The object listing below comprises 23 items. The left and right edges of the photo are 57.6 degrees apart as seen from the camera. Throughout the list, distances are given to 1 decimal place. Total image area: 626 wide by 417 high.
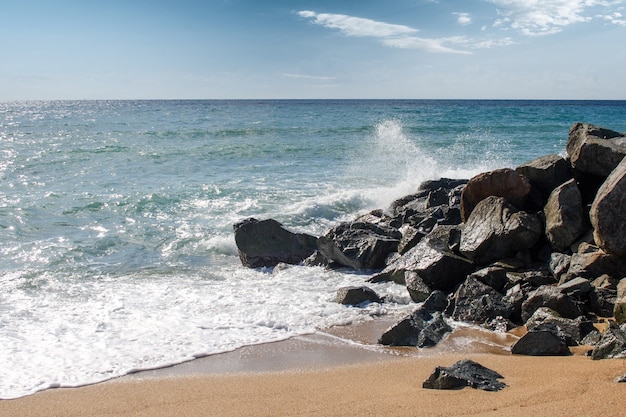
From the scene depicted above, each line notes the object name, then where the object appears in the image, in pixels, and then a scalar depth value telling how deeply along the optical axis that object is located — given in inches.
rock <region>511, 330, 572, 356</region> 247.1
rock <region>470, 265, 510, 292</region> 331.3
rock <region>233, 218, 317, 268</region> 448.5
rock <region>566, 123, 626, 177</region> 350.6
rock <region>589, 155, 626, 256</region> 288.5
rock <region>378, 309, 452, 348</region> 281.6
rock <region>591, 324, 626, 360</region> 221.9
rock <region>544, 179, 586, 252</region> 339.0
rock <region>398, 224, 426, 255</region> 408.8
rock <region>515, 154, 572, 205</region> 383.6
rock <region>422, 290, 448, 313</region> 324.2
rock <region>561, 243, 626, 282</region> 304.0
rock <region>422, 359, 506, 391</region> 206.4
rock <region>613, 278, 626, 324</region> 257.9
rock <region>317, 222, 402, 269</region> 422.3
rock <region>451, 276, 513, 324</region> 305.3
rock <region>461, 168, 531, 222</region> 377.7
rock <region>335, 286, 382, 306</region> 344.8
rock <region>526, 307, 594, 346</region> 260.8
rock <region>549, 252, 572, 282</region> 321.1
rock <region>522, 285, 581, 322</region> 283.9
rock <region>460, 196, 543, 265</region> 349.7
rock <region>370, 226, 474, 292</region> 354.6
